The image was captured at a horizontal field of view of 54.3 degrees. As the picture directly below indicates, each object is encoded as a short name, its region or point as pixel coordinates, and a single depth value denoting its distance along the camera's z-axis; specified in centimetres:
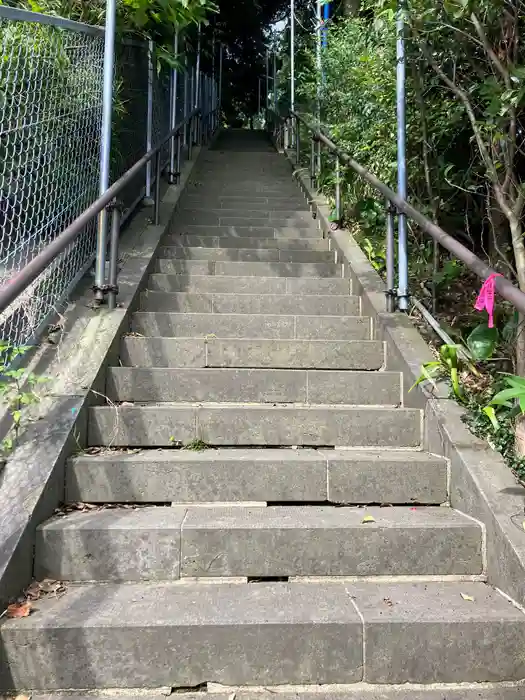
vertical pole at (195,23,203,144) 850
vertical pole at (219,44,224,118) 1401
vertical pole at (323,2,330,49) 578
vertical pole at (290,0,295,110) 796
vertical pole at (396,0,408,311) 319
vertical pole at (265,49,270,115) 1408
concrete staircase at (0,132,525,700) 160
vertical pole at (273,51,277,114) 1166
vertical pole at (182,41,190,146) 688
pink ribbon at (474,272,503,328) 199
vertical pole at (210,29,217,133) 1164
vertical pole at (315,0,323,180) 558
